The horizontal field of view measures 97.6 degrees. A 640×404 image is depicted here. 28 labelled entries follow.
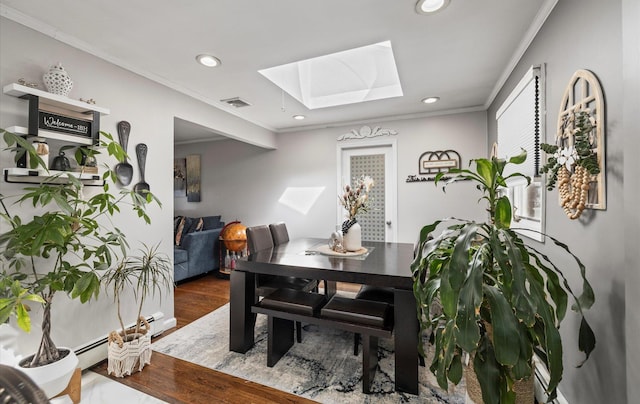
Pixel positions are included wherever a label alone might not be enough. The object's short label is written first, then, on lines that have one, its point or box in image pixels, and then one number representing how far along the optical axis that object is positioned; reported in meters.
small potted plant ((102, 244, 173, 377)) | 1.96
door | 4.04
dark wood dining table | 1.80
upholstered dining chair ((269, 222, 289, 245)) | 3.07
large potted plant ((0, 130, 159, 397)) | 1.45
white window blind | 1.85
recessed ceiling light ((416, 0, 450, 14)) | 1.65
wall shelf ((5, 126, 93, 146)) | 1.68
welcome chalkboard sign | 1.80
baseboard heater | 2.04
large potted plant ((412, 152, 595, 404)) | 1.03
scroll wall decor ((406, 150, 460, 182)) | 3.72
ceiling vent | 3.21
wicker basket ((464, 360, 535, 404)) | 1.29
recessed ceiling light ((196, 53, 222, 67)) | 2.28
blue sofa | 4.03
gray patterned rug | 1.78
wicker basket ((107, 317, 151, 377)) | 1.95
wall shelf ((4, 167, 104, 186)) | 1.67
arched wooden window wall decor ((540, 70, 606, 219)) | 1.21
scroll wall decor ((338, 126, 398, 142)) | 4.03
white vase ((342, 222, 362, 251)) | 2.56
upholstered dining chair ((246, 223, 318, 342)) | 2.44
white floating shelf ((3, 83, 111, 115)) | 1.67
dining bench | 1.81
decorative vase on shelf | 1.83
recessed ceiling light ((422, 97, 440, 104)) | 3.26
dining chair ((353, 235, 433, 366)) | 2.21
